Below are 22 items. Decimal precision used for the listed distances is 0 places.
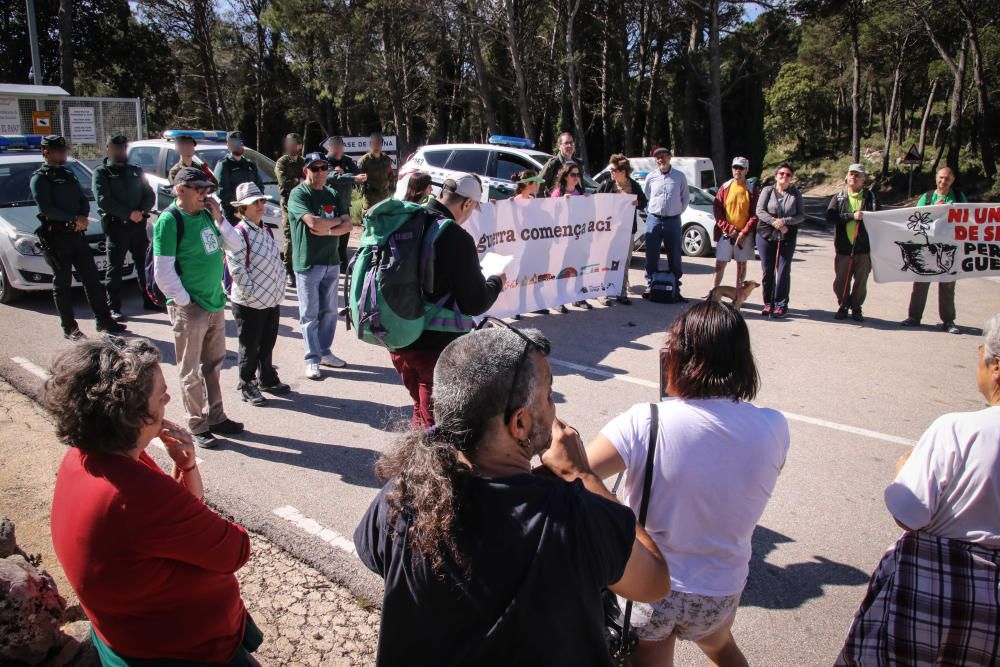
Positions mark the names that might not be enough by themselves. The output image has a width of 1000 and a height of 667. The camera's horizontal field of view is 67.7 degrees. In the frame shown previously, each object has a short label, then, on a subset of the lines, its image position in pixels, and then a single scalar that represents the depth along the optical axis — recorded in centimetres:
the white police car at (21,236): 884
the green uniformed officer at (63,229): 759
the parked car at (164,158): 1197
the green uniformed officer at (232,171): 983
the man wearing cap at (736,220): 938
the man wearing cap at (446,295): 389
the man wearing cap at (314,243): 654
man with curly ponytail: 159
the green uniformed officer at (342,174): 824
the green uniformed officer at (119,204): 833
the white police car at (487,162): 1385
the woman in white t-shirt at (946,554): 227
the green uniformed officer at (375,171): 1147
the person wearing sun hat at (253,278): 553
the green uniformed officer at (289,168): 969
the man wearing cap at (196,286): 495
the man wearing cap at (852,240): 891
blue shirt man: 970
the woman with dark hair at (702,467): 226
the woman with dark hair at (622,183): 983
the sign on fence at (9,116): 1686
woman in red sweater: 207
